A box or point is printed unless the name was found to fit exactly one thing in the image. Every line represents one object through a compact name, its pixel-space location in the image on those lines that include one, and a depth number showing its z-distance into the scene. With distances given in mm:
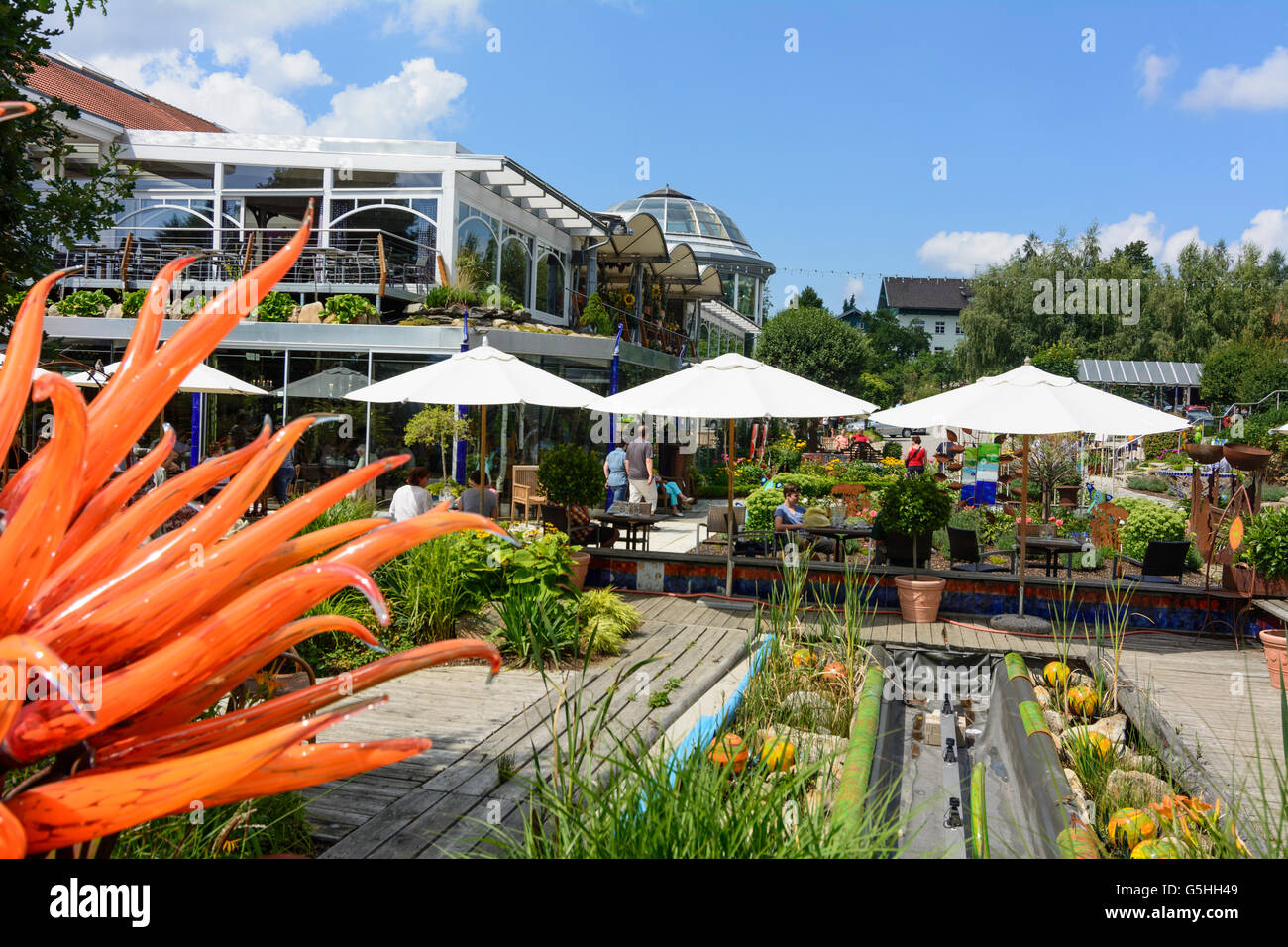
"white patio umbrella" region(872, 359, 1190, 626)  9148
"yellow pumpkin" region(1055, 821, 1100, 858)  3474
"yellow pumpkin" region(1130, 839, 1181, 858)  3905
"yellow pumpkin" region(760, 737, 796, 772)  3613
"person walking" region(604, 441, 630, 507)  16906
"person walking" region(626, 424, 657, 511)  16797
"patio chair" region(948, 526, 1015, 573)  11352
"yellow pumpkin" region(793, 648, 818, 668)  7148
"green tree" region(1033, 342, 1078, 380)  49219
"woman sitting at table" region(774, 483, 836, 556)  13589
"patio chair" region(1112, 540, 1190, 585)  10367
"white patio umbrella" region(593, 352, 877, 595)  9852
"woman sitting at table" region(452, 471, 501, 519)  10764
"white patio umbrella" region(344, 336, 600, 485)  10312
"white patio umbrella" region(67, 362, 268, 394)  14117
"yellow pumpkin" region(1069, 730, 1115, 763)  6102
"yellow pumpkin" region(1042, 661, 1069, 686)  7640
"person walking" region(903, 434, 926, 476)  23984
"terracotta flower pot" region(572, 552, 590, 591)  10398
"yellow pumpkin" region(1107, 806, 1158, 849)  4832
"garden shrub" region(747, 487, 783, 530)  15891
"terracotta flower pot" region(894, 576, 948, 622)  10109
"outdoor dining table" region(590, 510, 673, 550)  12953
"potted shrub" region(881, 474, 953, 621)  10164
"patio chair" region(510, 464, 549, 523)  16838
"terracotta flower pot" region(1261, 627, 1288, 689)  7992
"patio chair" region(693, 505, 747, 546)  14726
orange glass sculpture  1065
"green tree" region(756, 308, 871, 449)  44438
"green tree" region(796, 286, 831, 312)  82650
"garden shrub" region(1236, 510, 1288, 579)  9219
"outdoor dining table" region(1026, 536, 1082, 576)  10805
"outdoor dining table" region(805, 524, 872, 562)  11859
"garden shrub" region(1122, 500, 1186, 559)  13234
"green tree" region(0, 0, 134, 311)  4816
